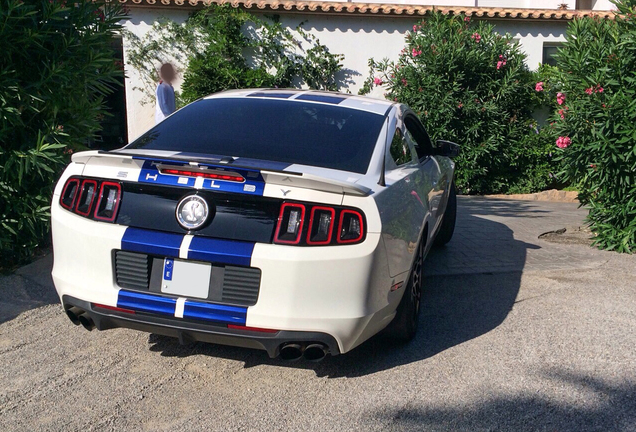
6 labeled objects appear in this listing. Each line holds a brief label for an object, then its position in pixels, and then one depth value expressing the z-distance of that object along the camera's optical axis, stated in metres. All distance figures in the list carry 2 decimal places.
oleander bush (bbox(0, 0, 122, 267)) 5.32
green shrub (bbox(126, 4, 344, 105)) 12.70
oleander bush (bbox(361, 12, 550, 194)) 11.67
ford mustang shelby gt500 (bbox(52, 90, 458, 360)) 3.32
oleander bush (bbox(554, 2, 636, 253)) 7.04
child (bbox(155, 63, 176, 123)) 9.61
